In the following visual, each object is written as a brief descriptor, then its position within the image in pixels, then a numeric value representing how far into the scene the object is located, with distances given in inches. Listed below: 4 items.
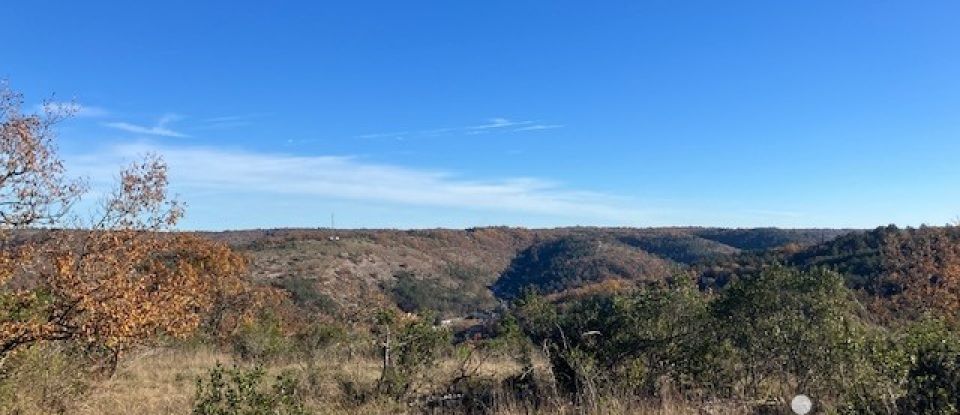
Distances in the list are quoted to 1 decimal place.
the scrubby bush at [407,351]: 423.8
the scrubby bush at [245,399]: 249.6
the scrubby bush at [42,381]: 324.8
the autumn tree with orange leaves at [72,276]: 318.3
